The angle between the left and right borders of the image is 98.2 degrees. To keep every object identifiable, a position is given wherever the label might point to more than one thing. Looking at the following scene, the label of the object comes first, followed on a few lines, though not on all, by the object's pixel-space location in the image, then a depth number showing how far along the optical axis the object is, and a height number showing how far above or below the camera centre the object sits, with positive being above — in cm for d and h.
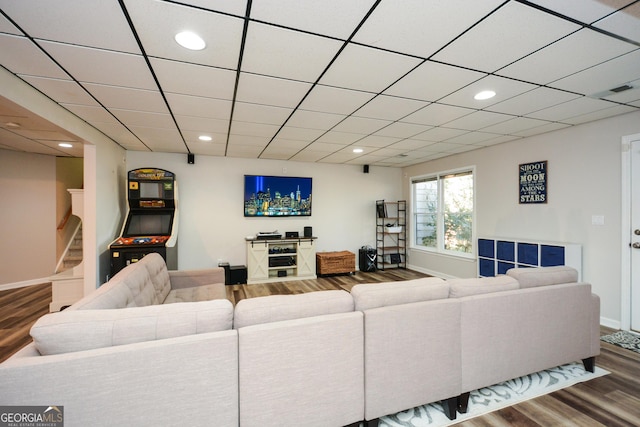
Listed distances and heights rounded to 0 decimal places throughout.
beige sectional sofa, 121 -74
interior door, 312 -25
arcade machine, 424 +4
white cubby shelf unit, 355 -58
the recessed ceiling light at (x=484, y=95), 262 +115
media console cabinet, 536 -91
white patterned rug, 184 -136
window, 534 +4
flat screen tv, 571 +39
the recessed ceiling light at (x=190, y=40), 174 +113
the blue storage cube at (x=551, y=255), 359 -55
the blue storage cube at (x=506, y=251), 416 -57
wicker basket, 579 -103
